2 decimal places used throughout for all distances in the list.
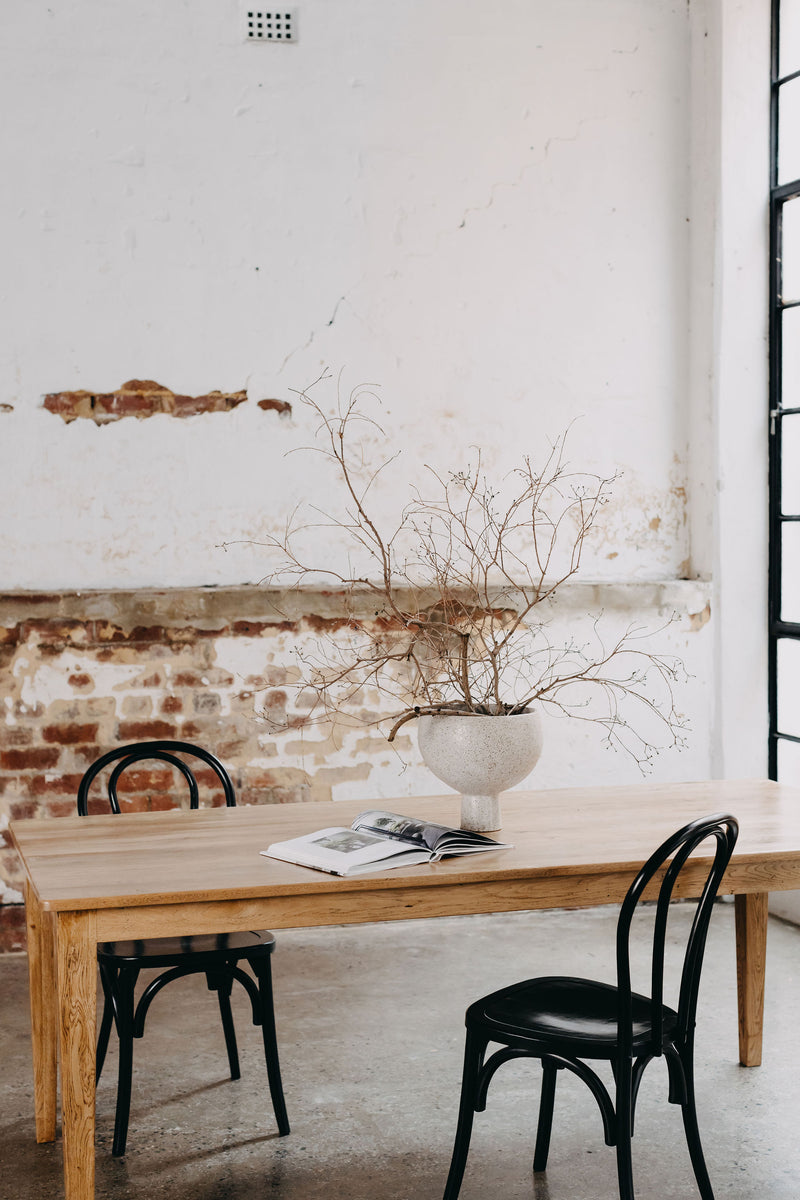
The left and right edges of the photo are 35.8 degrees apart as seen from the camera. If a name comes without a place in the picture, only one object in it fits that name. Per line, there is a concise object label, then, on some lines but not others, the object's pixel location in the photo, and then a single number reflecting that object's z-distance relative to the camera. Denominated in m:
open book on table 2.48
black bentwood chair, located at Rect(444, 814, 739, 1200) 2.29
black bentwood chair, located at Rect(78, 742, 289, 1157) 2.80
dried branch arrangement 4.51
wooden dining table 2.29
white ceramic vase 2.71
